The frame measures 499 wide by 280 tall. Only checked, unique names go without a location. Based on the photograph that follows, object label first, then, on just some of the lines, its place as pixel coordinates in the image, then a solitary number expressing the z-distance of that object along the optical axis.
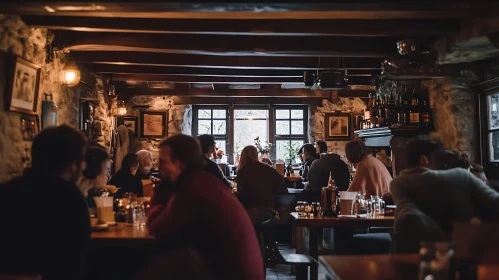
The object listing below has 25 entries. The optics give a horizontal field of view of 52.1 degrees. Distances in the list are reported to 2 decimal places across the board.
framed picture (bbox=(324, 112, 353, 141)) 10.47
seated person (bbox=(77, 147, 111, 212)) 3.55
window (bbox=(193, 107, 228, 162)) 10.80
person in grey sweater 2.48
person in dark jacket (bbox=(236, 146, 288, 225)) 5.57
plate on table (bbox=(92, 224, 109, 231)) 3.19
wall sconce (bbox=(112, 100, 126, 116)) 8.91
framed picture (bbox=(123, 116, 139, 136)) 10.09
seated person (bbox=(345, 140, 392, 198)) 4.73
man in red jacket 2.43
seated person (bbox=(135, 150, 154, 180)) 5.68
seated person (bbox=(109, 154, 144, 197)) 5.02
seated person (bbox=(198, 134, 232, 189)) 5.29
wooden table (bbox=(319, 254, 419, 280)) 1.96
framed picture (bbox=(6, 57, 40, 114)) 4.37
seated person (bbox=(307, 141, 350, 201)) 6.41
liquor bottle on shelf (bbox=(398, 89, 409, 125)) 7.38
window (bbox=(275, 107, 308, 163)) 10.80
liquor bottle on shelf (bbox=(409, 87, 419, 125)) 7.27
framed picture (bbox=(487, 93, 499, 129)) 6.19
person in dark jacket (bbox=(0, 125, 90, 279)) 2.12
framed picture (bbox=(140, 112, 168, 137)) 10.18
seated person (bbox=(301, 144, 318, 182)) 7.80
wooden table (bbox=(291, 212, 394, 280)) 3.86
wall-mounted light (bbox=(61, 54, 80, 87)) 5.85
